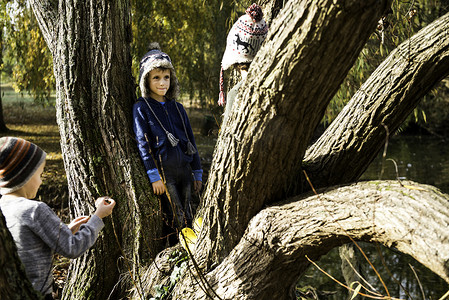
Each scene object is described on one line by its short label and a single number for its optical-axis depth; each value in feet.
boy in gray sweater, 6.49
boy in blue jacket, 10.12
